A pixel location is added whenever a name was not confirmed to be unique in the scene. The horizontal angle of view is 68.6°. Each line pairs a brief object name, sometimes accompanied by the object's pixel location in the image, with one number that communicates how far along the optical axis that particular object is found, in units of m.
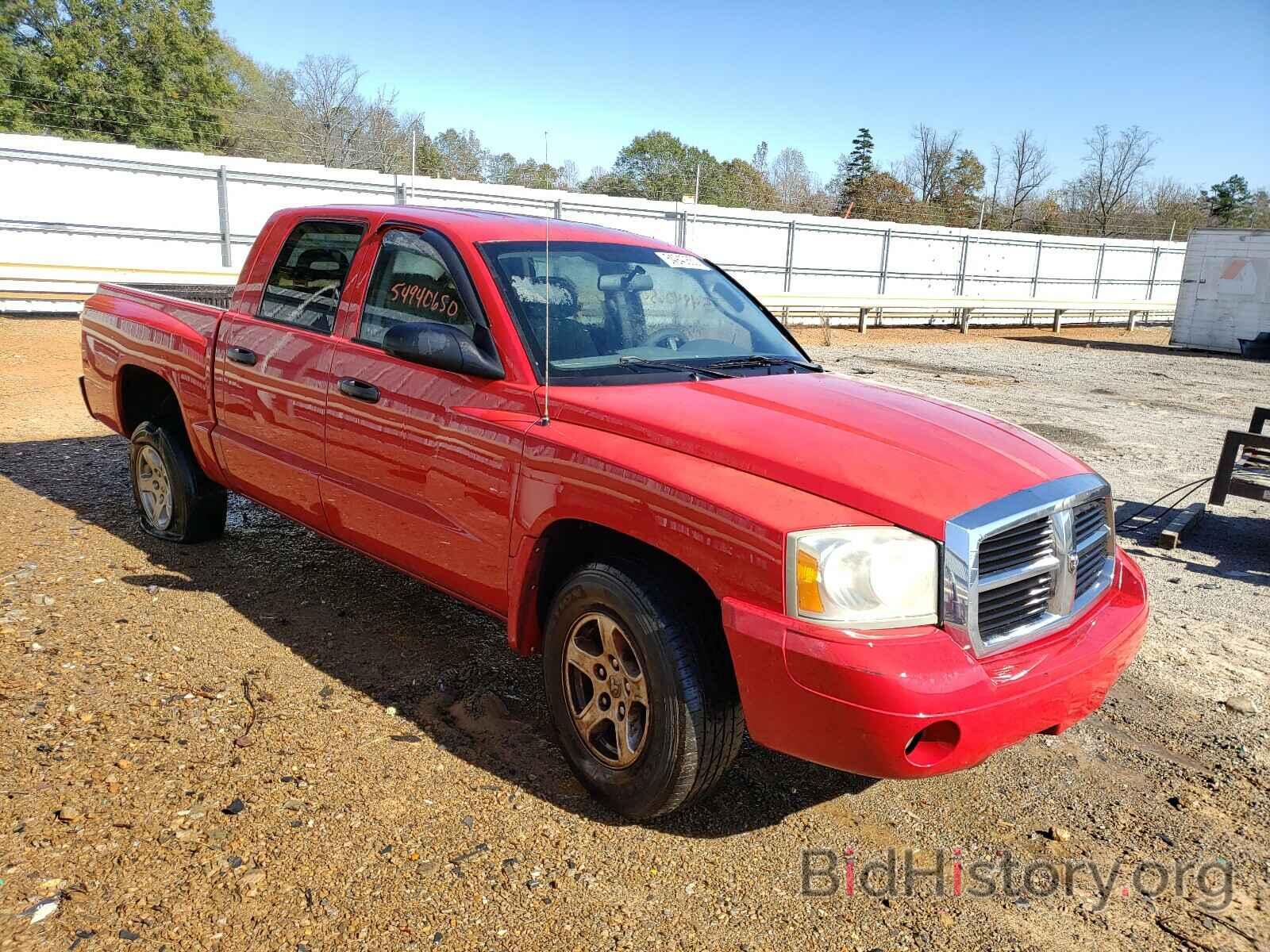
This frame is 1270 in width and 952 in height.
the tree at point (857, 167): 78.94
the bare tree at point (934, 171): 69.12
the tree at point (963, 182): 69.25
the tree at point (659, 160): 61.00
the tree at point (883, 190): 69.25
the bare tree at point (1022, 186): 64.69
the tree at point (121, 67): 34.16
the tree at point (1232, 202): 62.56
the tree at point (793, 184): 58.03
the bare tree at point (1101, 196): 61.22
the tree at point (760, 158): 79.34
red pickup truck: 2.50
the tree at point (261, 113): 37.78
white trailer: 21.98
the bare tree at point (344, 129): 36.31
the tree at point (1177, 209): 53.40
